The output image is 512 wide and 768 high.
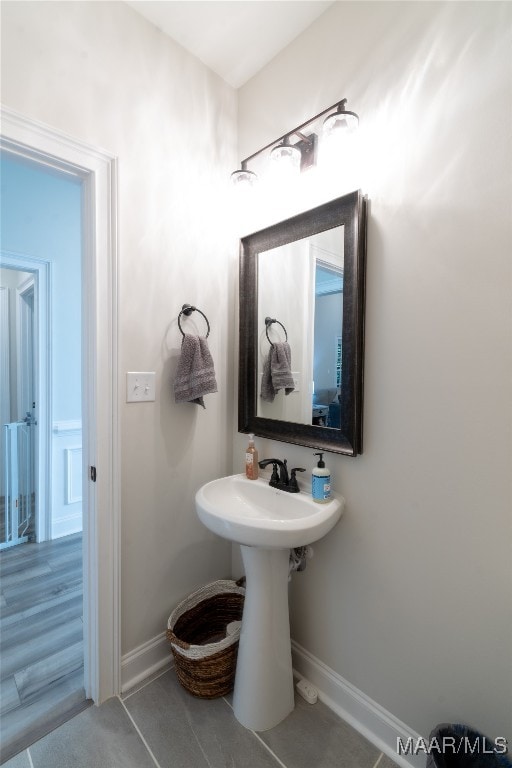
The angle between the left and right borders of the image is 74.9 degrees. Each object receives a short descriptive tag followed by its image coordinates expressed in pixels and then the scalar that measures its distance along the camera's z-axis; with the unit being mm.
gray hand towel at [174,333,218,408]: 1416
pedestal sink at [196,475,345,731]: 1200
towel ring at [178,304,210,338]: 1489
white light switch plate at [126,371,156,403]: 1349
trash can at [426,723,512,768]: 907
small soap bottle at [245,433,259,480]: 1525
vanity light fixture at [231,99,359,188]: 1280
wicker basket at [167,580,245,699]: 1287
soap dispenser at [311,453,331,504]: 1224
